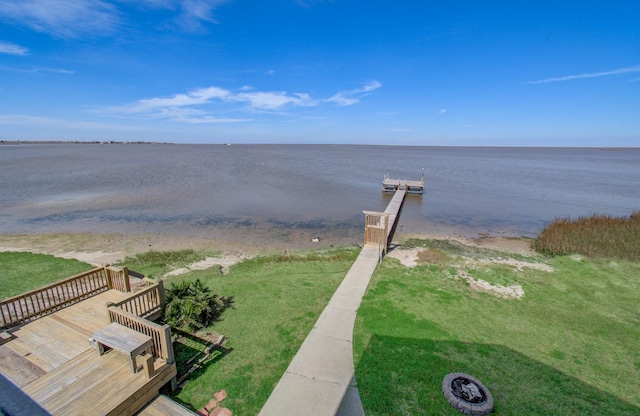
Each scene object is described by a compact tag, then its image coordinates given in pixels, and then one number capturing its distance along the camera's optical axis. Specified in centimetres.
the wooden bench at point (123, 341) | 589
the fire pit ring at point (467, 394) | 571
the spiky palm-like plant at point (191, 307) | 845
